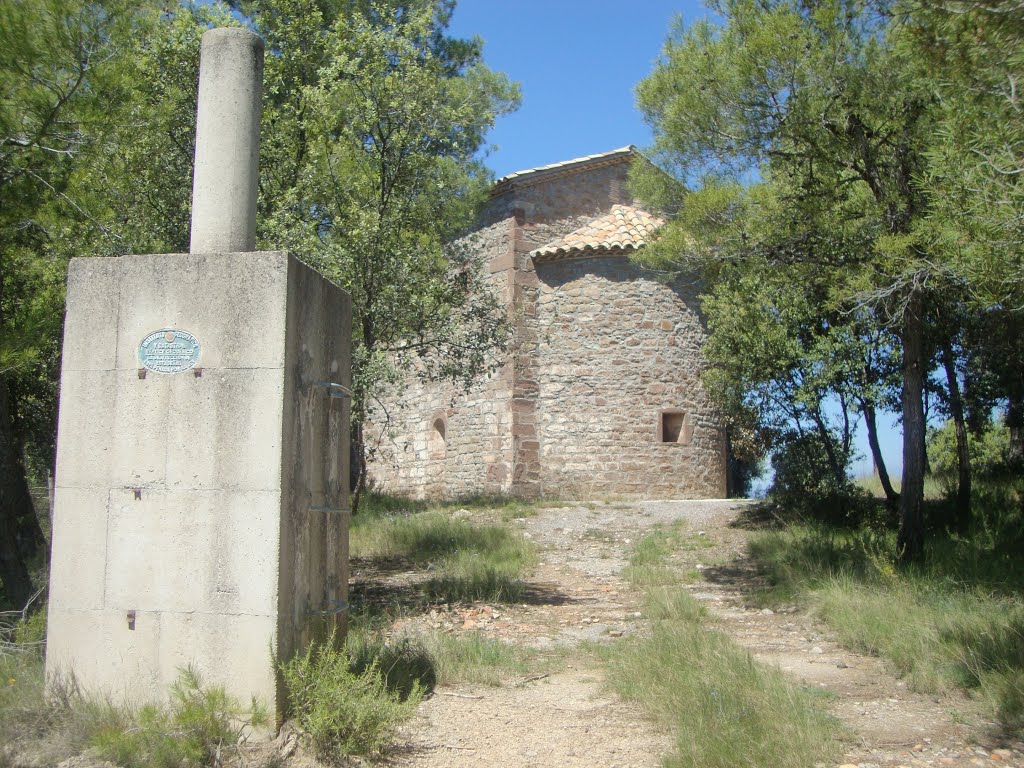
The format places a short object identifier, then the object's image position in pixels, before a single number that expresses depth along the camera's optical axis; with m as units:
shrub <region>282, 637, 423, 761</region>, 4.53
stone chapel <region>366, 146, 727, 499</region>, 17.05
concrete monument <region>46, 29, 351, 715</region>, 4.64
